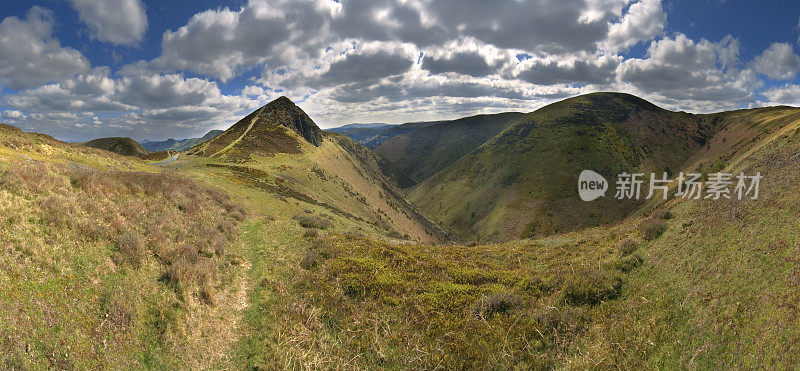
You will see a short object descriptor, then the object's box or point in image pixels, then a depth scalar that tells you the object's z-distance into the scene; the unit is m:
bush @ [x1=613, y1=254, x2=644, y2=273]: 14.03
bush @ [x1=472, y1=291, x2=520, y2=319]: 11.66
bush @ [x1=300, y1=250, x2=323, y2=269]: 15.91
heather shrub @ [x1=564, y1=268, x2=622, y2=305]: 12.11
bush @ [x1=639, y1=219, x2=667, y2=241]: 17.31
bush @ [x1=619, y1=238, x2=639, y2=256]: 16.25
